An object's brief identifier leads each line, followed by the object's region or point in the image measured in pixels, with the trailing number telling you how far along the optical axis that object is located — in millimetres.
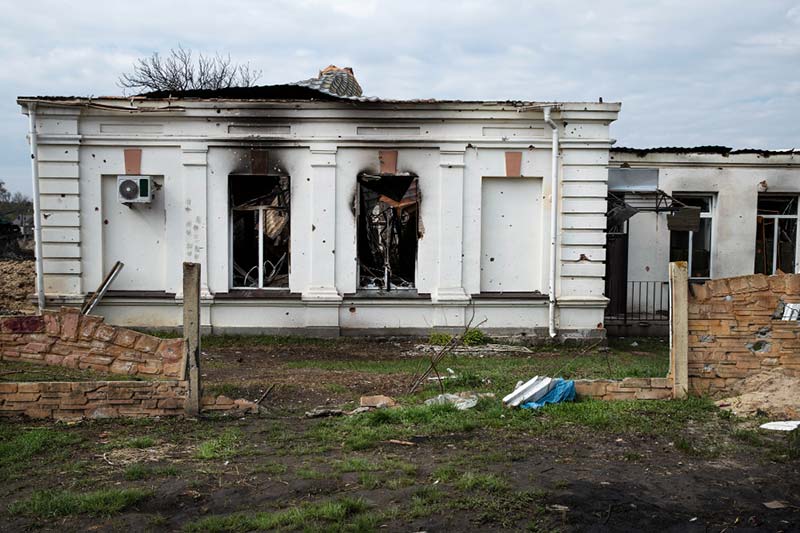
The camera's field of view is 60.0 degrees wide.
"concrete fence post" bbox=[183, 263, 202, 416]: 7305
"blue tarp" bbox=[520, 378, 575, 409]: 7788
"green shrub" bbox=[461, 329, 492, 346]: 12805
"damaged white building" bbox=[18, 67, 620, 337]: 12953
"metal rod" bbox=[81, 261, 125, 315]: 12758
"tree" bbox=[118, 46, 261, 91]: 29062
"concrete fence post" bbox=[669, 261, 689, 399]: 7746
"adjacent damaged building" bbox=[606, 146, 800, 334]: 15023
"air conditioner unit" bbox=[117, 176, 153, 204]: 12672
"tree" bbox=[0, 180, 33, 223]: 33050
